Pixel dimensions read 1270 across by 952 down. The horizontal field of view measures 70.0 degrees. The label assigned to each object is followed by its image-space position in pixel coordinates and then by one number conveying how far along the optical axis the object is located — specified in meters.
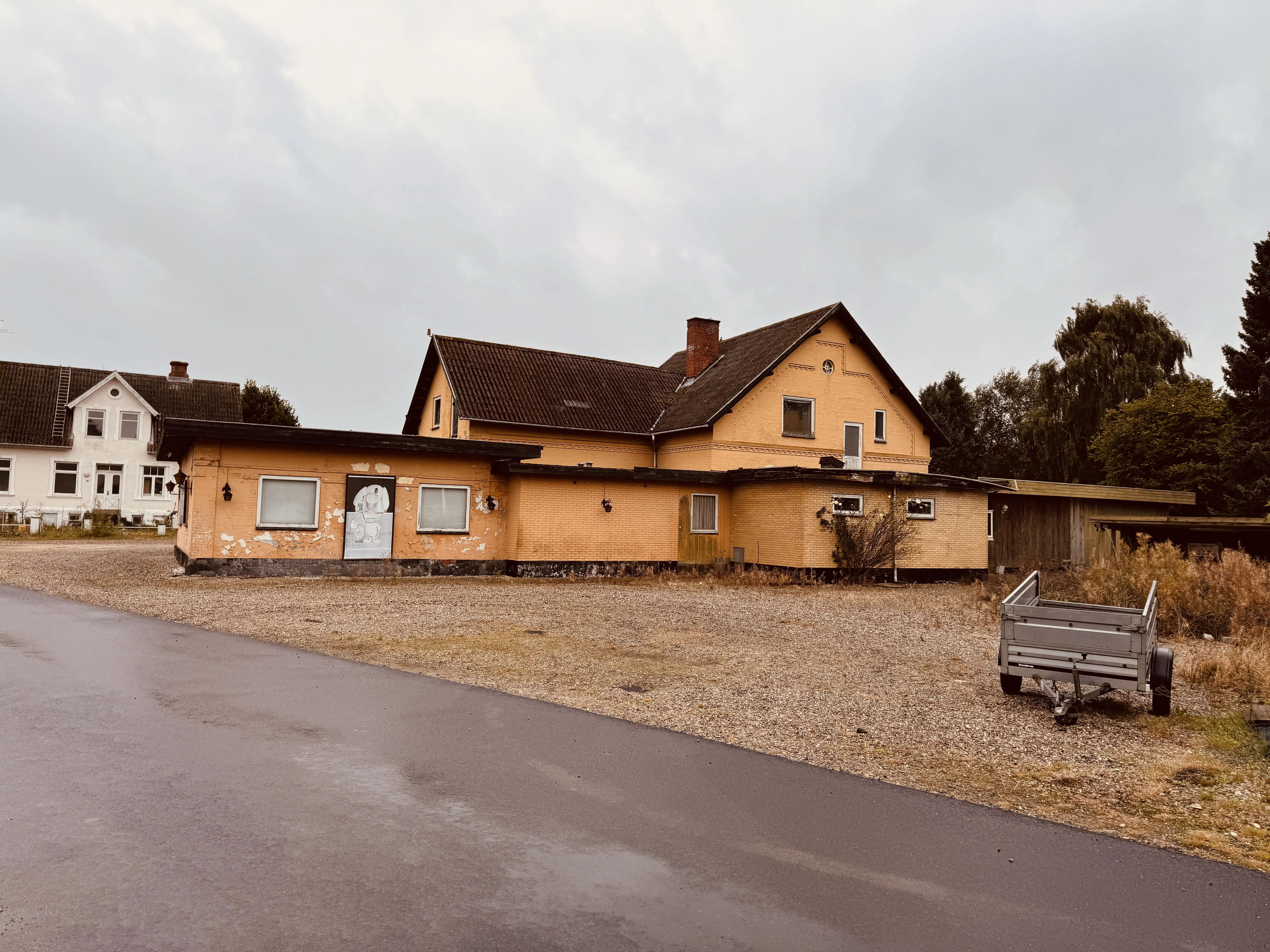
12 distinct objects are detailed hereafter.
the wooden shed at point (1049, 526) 29.16
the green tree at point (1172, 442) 37.16
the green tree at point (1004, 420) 51.88
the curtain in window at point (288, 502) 20.91
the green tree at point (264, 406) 55.06
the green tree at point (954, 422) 49.94
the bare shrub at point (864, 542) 23.47
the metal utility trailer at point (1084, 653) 7.98
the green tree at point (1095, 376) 42.59
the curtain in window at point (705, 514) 25.70
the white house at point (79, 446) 41.59
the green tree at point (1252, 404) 33.78
